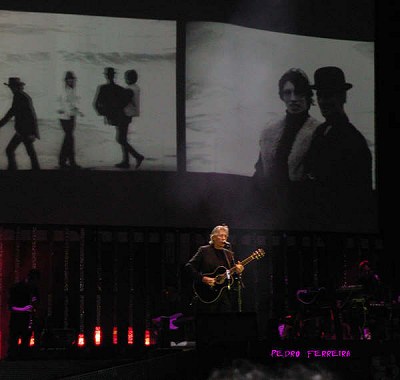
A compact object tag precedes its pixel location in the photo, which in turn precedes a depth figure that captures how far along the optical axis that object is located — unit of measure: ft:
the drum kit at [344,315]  53.70
